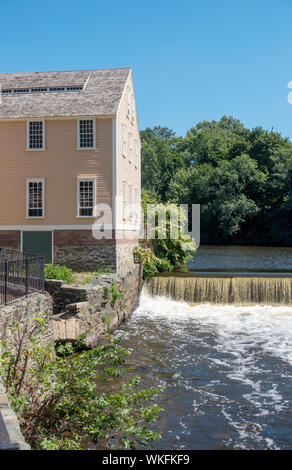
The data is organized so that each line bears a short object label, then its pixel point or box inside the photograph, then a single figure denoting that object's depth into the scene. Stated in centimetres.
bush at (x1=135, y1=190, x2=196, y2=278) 2831
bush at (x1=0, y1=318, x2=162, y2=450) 626
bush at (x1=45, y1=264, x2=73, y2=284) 1794
